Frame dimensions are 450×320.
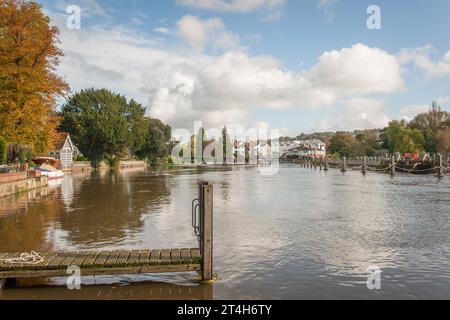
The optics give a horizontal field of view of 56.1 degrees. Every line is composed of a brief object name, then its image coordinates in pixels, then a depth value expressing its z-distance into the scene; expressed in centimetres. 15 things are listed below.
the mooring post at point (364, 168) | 5266
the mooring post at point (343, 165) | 6003
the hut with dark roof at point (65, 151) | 6806
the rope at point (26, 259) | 841
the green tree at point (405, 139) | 8469
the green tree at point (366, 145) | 11231
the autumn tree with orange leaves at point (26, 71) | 2828
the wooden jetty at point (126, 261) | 816
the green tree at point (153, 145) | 10250
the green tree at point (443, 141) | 7475
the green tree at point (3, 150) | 2905
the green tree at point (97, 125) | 7838
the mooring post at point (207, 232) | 854
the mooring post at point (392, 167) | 4731
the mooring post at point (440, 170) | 4172
